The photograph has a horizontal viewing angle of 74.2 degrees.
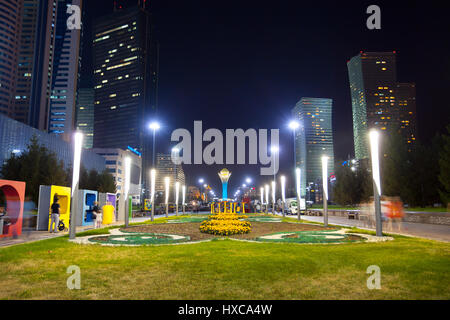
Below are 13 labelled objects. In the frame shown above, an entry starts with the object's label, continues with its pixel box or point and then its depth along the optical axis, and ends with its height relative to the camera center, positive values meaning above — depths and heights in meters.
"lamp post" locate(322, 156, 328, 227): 20.50 +0.66
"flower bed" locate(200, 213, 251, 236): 15.53 -1.77
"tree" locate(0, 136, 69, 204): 38.75 +3.03
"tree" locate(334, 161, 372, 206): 61.53 +1.48
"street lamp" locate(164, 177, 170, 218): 36.53 +1.42
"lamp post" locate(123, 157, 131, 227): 19.92 +0.83
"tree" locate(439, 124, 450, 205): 28.92 +2.53
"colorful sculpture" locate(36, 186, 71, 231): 18.56 -0.81
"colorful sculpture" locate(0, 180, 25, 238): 15.23 -0.81
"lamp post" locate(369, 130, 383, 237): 13.93 +0.95
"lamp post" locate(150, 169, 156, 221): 29.17 +1.10
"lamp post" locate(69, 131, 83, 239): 13.69 +0.59
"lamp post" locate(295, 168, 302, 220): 29.16 +1.27
